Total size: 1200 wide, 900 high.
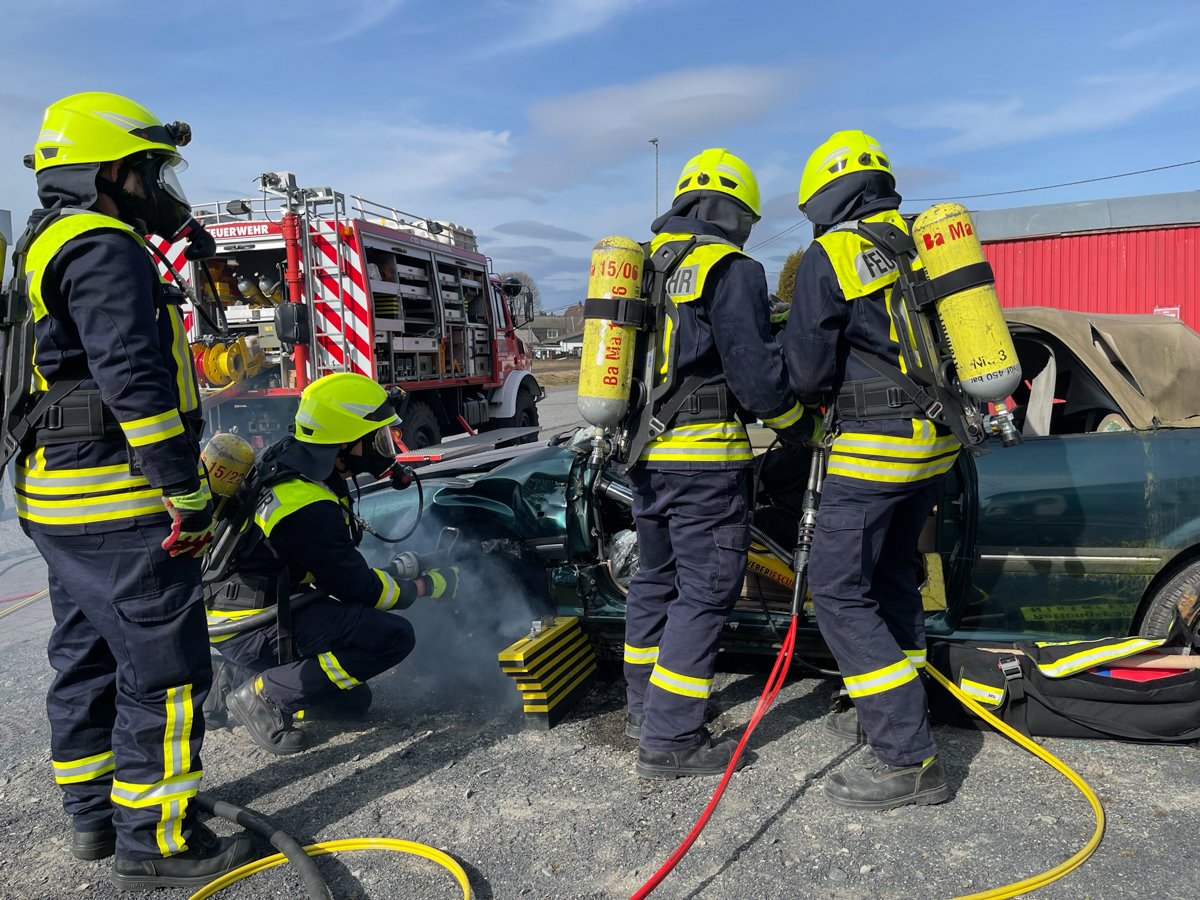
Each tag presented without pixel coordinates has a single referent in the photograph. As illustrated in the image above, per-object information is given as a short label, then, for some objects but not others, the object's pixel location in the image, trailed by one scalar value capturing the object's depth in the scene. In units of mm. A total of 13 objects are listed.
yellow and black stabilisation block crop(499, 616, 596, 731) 3147
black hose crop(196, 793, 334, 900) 2188
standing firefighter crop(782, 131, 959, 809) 2600
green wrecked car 3027
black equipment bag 2809
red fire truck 8328
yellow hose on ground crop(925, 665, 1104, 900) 2141
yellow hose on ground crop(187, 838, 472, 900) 2318
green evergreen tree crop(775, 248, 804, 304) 29134
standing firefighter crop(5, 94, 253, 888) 2242
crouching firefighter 3070
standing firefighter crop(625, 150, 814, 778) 2752
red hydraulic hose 2207
